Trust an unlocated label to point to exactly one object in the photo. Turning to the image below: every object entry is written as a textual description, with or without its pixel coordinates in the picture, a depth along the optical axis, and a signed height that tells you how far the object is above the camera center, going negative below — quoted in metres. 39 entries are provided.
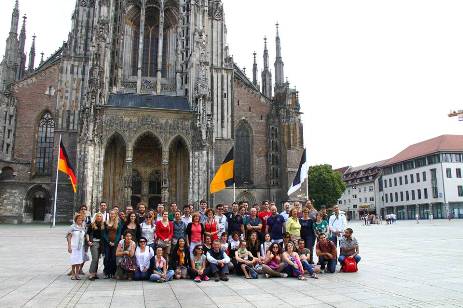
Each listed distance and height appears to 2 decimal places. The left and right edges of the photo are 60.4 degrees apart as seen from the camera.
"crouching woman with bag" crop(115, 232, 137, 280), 8.91 -1.08
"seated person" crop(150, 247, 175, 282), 8.76 -1.34
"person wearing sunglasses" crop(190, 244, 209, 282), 9.05 -1.27
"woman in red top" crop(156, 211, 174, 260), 9.42 -0.56
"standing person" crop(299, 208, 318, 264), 10.70 -0.53
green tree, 57.56 +3.20
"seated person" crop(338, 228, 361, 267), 10.16 -0.96
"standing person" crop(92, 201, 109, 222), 9.76 -0.04
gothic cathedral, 29.38 +7.49
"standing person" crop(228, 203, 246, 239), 10.47 -0.33
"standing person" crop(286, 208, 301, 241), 10.39 -0.46
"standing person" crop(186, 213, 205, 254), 9.58 -0.56
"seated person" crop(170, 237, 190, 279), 9.28 -1.20
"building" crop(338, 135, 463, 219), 56.81 +4.28
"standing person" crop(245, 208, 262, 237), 10.41 -0.36
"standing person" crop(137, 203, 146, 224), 9.88 -0.09
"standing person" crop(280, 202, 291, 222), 11.17 -0.08
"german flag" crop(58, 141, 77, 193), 24.47 +2.87
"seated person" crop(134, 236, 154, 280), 8.95 -1.11
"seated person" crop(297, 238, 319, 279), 9.41 -1.17
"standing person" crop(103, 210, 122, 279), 9.30 -0.75
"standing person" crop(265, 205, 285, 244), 10.52 -0.45
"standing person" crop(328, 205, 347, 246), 10.79 -0.40
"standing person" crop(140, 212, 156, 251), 9.57 -0.47
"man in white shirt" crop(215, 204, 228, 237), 10.48 -0.28
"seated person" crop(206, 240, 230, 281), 9.15 -1.19
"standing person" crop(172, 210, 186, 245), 9.74 -0.43
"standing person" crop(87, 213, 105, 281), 9.30 -0.64
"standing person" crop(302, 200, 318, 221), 11.15 -0.06
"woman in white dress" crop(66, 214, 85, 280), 9.12 -0.77
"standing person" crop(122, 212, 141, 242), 9.38 -0.41
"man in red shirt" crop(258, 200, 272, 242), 10.64 -0.16
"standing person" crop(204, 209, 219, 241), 9.91 -0.41
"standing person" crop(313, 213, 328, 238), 10.96 -0.43
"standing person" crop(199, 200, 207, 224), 10.30 -0.07
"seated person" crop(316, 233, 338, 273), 10.01 -1.05
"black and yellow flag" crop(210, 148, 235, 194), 21.89 +1.83
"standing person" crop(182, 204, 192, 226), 10.28 -0.14
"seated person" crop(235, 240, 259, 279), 9.41 -1.23
